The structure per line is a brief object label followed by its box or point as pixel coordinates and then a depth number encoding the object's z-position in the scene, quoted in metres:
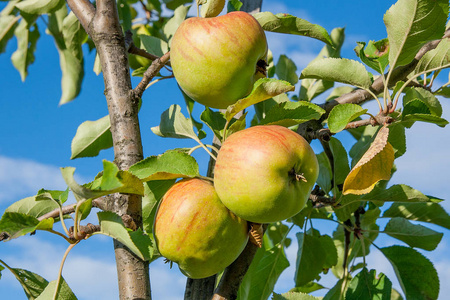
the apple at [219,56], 0.74
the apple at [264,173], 0.71
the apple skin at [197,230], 0.72
